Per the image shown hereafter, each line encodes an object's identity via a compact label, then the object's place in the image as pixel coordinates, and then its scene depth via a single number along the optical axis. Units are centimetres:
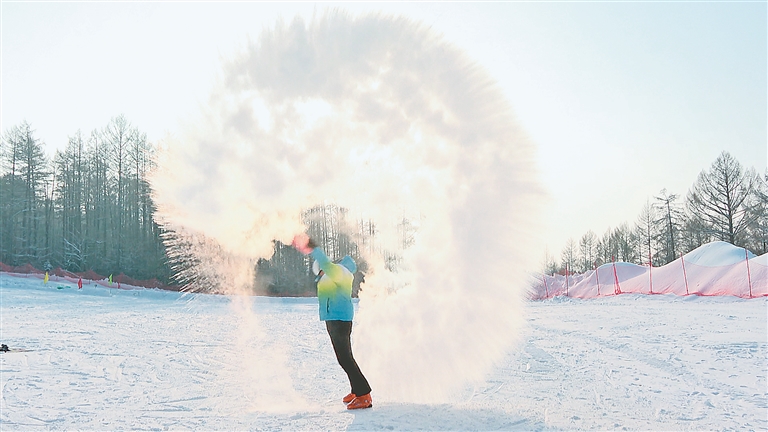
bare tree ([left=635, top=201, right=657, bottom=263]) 6169
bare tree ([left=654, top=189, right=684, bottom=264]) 5612
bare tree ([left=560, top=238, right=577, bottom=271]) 10219
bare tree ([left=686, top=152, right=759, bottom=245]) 4705
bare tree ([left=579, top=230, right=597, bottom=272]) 9811
